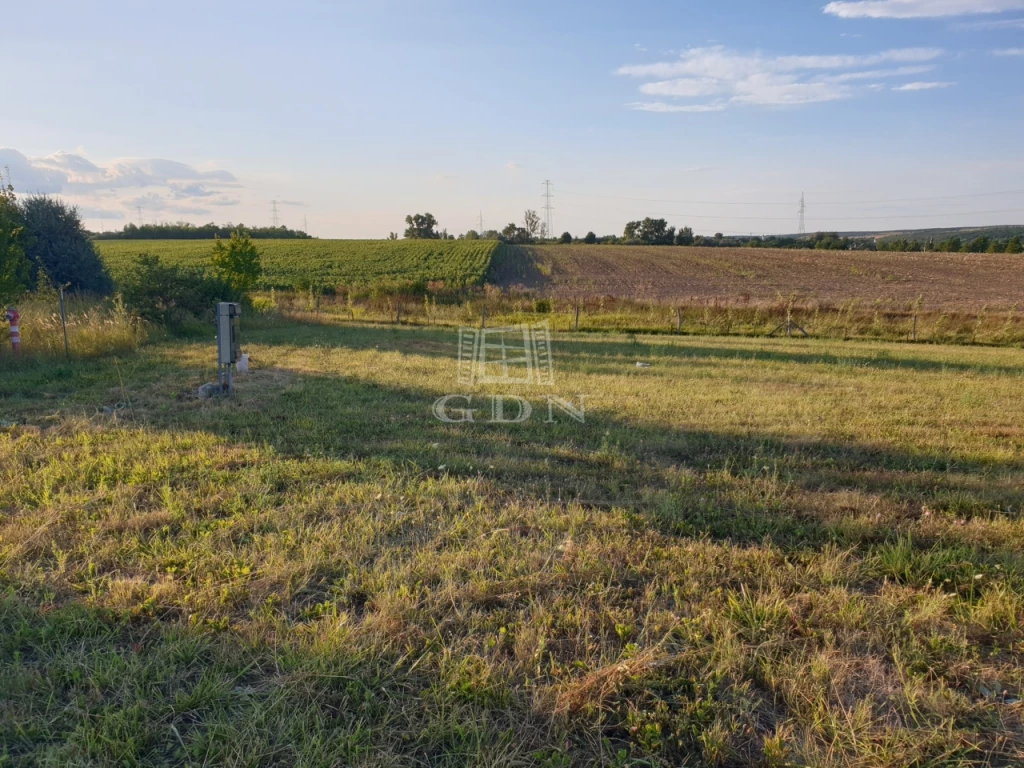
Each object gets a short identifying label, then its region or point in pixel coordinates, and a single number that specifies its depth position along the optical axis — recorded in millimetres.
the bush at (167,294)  14820
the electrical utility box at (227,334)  7344
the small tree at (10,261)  10339
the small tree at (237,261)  20172
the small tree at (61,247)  19547
